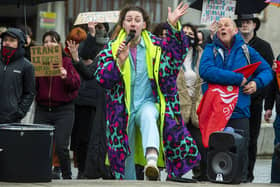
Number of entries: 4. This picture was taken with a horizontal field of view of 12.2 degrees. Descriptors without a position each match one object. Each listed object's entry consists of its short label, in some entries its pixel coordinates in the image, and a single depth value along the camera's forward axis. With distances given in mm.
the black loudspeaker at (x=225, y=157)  12053
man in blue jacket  12940
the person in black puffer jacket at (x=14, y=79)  13469
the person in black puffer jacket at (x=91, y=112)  14152
